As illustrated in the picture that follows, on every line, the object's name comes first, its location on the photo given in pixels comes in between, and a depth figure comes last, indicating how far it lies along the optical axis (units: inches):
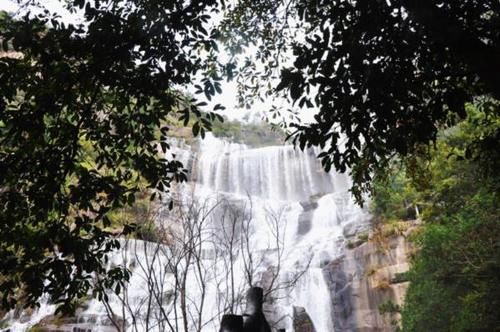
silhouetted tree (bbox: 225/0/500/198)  108.7
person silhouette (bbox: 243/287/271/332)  123.3
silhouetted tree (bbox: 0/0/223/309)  123.7
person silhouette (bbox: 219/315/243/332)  117.6
